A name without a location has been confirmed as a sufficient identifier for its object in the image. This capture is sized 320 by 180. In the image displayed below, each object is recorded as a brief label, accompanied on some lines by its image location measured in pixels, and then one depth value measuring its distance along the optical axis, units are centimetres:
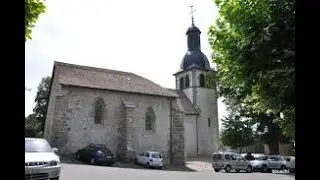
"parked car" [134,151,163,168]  1980
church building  2103
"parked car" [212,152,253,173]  1943
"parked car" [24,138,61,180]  691
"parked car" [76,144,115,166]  1832
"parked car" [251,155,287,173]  2148
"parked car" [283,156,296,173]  2094
